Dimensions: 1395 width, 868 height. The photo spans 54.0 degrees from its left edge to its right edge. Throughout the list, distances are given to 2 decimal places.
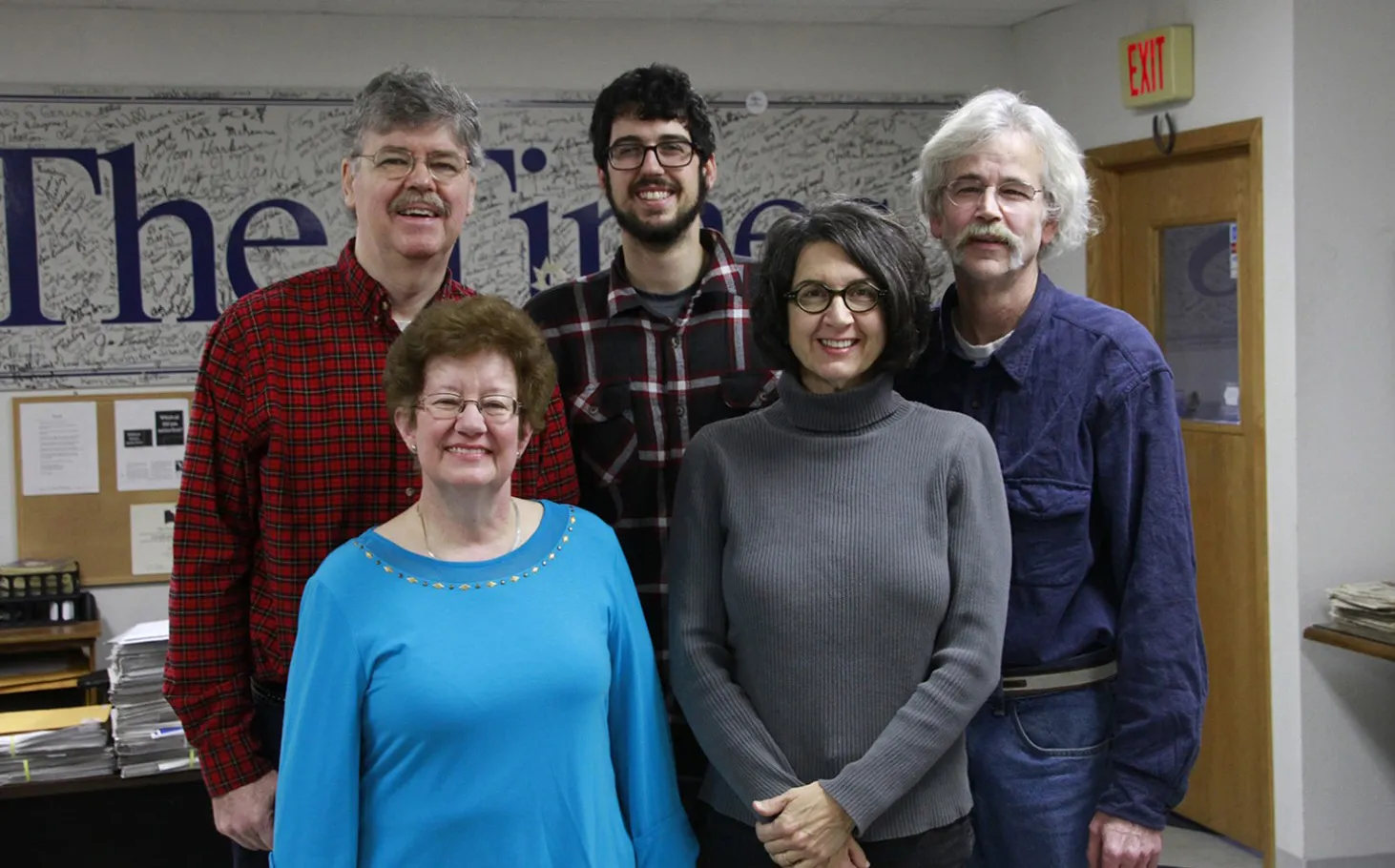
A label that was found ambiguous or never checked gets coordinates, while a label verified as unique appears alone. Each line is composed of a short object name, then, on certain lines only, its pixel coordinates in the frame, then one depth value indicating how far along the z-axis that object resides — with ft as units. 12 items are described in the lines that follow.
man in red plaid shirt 6.27
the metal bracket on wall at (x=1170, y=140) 13.56
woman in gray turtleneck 5.55
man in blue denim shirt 6.01
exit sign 13.23
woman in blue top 5.24
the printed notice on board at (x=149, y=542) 14.75
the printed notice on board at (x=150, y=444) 14.75
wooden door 12.77
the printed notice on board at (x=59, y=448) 14.48
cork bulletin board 14.53
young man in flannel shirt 6.93
